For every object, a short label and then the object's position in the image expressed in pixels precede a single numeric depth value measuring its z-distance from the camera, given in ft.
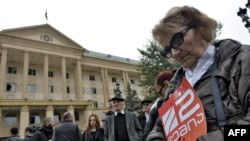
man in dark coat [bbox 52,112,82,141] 20.17
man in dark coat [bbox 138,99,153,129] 18.11
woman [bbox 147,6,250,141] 3.74
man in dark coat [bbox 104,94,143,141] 16.69
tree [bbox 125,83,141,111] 95.42
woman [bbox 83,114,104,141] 19.67
